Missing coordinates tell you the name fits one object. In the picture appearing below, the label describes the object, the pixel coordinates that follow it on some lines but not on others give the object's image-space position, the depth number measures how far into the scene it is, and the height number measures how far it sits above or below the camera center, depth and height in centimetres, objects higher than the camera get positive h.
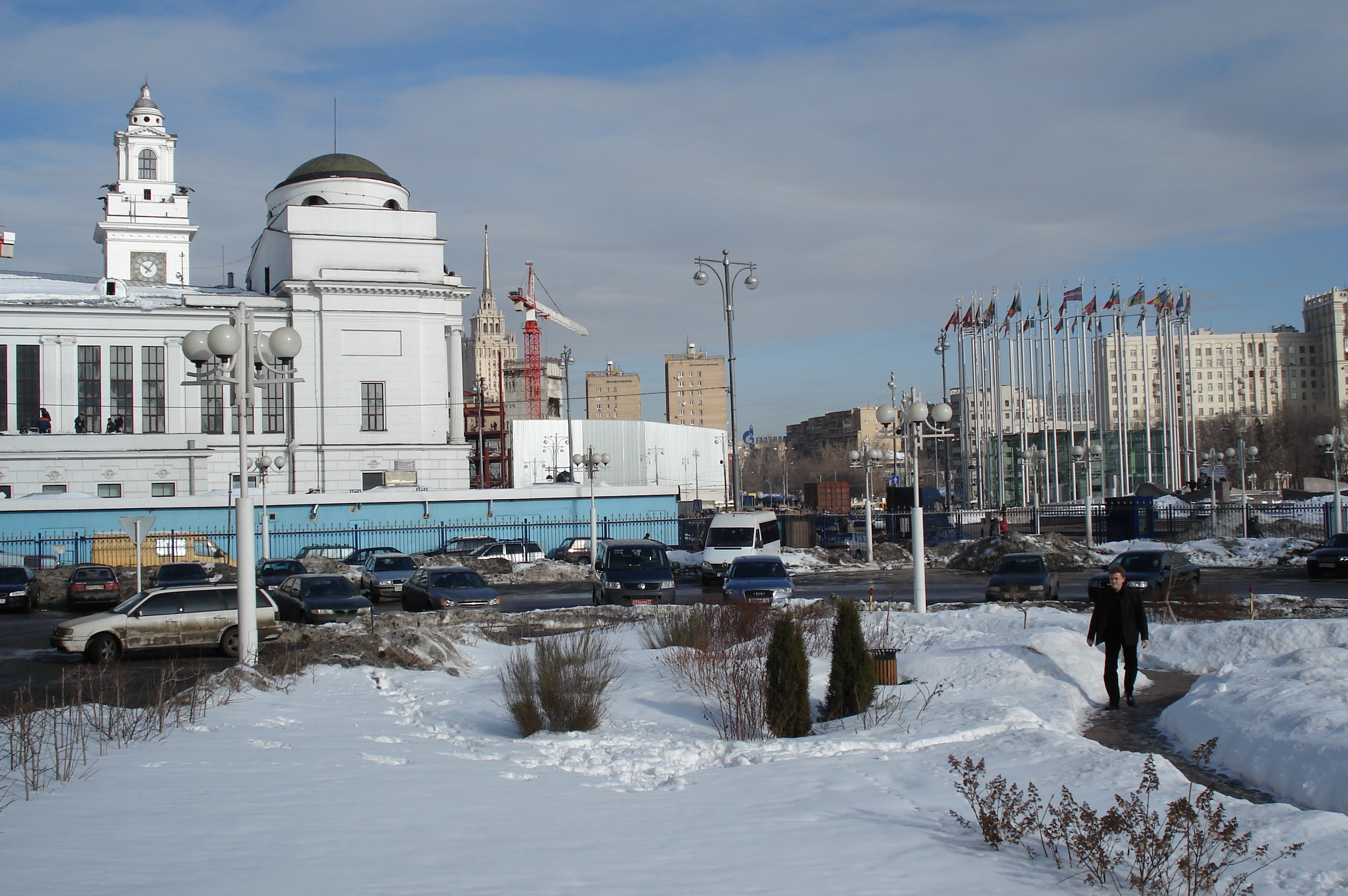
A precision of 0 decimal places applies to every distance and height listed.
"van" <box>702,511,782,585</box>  3344 -192
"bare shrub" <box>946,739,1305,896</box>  623 -237
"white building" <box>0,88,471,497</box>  5806 +815
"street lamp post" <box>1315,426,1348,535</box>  3841 +90
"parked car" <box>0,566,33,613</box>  3075 -278
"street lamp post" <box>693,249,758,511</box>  3822 +684
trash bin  1309 -235
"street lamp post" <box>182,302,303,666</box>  1445 +181
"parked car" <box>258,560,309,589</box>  3259 -258
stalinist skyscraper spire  11244 +1388
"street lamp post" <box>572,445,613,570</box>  4034 +89
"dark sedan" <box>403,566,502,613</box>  2578 -259
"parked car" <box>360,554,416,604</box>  3212 -270
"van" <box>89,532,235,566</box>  4069 -223
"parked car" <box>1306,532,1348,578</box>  3091 -274
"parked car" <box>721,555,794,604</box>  2450 -240
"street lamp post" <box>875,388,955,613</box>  2012 +122
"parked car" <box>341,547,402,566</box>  3944 -263
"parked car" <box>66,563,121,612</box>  3112 -277
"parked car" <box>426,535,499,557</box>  4466 -245
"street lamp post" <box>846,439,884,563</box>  4062 +65
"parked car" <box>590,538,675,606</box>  2616 -233
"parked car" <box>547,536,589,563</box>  4412 -281
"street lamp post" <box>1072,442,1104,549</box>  4436 +100
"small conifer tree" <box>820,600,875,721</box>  1170 -214
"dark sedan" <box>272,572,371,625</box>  2406 -259
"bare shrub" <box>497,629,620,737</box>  1130 -224
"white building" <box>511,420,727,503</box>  10350 +353
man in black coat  1219 -181
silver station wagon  1880 -242
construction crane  14150 +1806
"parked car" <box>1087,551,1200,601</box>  2394 -249
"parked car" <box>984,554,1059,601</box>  2600 -264
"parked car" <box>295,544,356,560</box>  4284 -251
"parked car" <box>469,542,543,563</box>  4228 -267
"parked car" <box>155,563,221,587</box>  3014 -241
